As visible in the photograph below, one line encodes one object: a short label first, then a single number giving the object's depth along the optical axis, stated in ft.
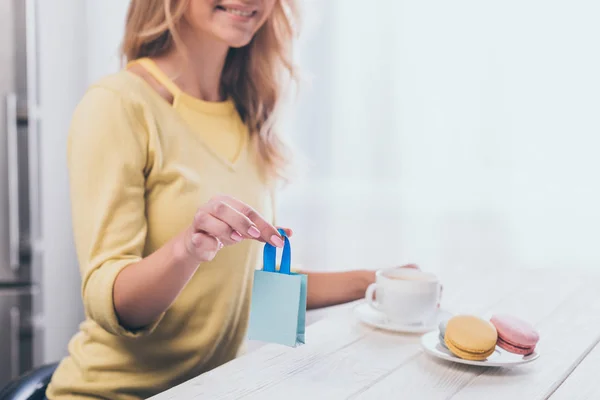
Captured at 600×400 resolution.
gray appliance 6.36
